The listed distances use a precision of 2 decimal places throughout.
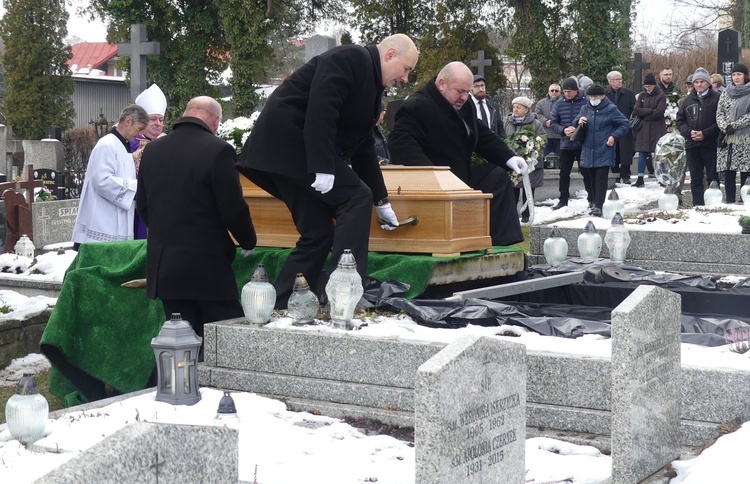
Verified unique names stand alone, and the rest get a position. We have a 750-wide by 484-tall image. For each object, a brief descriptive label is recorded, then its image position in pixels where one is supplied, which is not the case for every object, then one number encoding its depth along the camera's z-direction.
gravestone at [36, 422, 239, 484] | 2.23
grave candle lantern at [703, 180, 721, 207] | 11.78
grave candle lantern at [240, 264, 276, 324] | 5.68
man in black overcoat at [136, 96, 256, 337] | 6.08
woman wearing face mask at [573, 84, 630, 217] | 13.38
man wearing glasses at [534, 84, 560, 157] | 16.22
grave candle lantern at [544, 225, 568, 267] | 8.47
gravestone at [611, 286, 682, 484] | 4.05
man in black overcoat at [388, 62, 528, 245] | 7.75
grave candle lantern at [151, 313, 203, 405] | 5.24
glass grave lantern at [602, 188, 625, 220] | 10.09
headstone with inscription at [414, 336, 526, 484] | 3.44
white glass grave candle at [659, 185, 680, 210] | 11.09
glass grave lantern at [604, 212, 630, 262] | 8.72
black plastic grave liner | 5.74
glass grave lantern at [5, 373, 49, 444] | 4.64
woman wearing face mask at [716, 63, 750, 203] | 12.89
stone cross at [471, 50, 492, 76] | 18.42
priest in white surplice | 7.95
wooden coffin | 6.92
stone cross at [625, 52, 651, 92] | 22.17
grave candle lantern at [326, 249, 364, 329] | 5.54
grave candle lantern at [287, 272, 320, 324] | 5.66
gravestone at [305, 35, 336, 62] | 9.83
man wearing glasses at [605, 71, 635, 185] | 16.55
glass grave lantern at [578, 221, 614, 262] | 8.59
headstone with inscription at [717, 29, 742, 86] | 19.38
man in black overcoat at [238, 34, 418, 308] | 5.95
